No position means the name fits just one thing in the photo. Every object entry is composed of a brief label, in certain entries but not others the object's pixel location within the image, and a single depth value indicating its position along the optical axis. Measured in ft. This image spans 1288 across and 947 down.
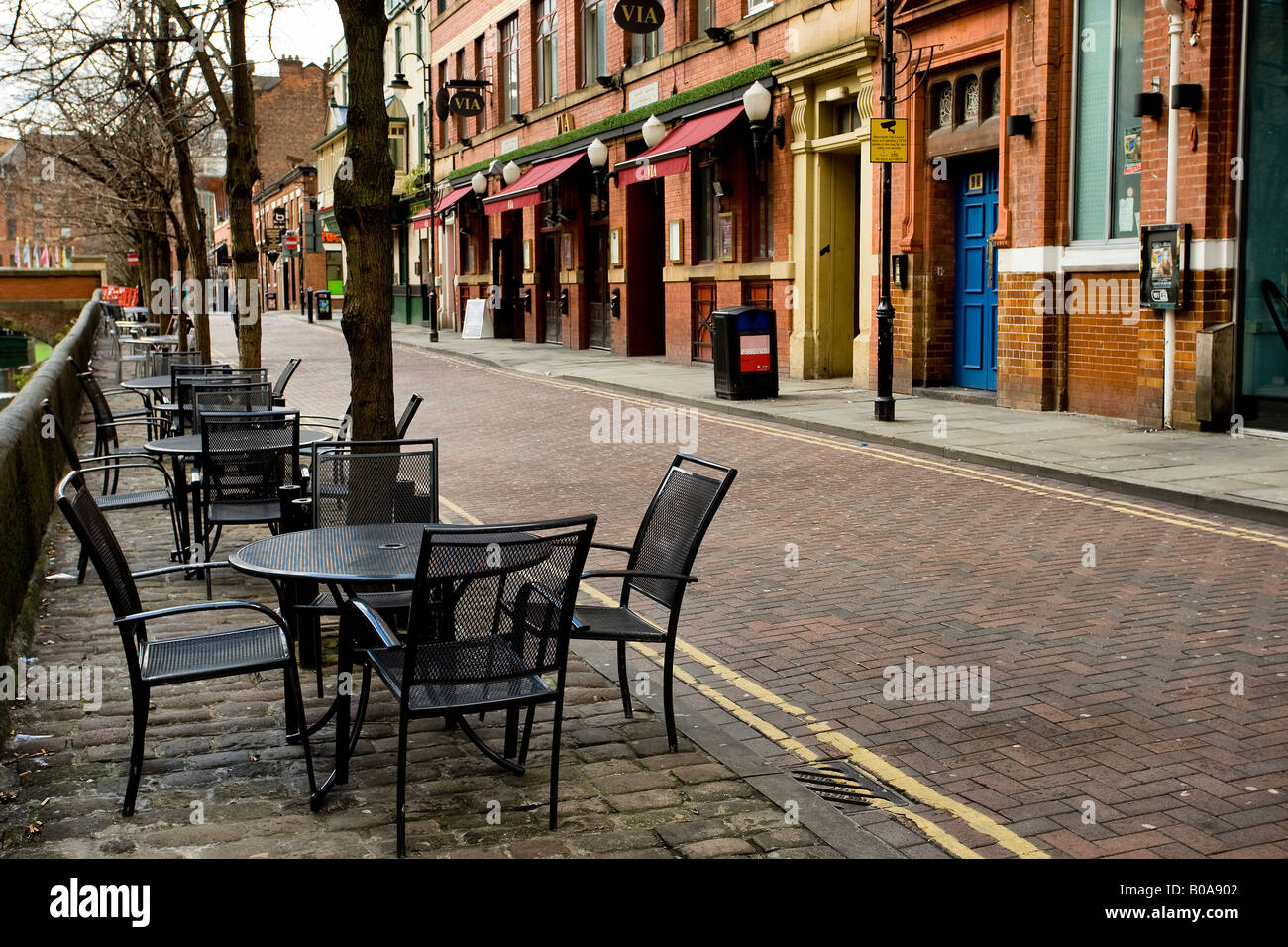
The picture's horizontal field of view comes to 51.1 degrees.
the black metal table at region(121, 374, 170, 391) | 44.39
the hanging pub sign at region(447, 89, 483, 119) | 121.90
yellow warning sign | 49.47
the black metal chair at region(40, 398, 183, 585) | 25.61
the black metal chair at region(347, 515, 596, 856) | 13.48
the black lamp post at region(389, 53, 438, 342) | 113.52
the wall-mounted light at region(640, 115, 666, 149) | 77.56
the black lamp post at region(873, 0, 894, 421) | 49.34
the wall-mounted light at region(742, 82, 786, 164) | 68.28
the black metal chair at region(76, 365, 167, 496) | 34.58
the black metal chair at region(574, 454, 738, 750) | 16.53
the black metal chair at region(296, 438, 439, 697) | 19.36
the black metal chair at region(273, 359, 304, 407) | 36.81
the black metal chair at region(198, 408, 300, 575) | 26.27
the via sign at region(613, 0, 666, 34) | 79.51
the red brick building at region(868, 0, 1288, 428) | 42.68
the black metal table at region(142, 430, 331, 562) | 27.96
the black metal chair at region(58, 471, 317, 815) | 14.51
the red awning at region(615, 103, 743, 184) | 71.72
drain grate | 14.94
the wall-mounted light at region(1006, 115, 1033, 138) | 50.16
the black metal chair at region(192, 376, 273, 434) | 31.94
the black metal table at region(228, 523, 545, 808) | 13.50
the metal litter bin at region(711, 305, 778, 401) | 58.34
